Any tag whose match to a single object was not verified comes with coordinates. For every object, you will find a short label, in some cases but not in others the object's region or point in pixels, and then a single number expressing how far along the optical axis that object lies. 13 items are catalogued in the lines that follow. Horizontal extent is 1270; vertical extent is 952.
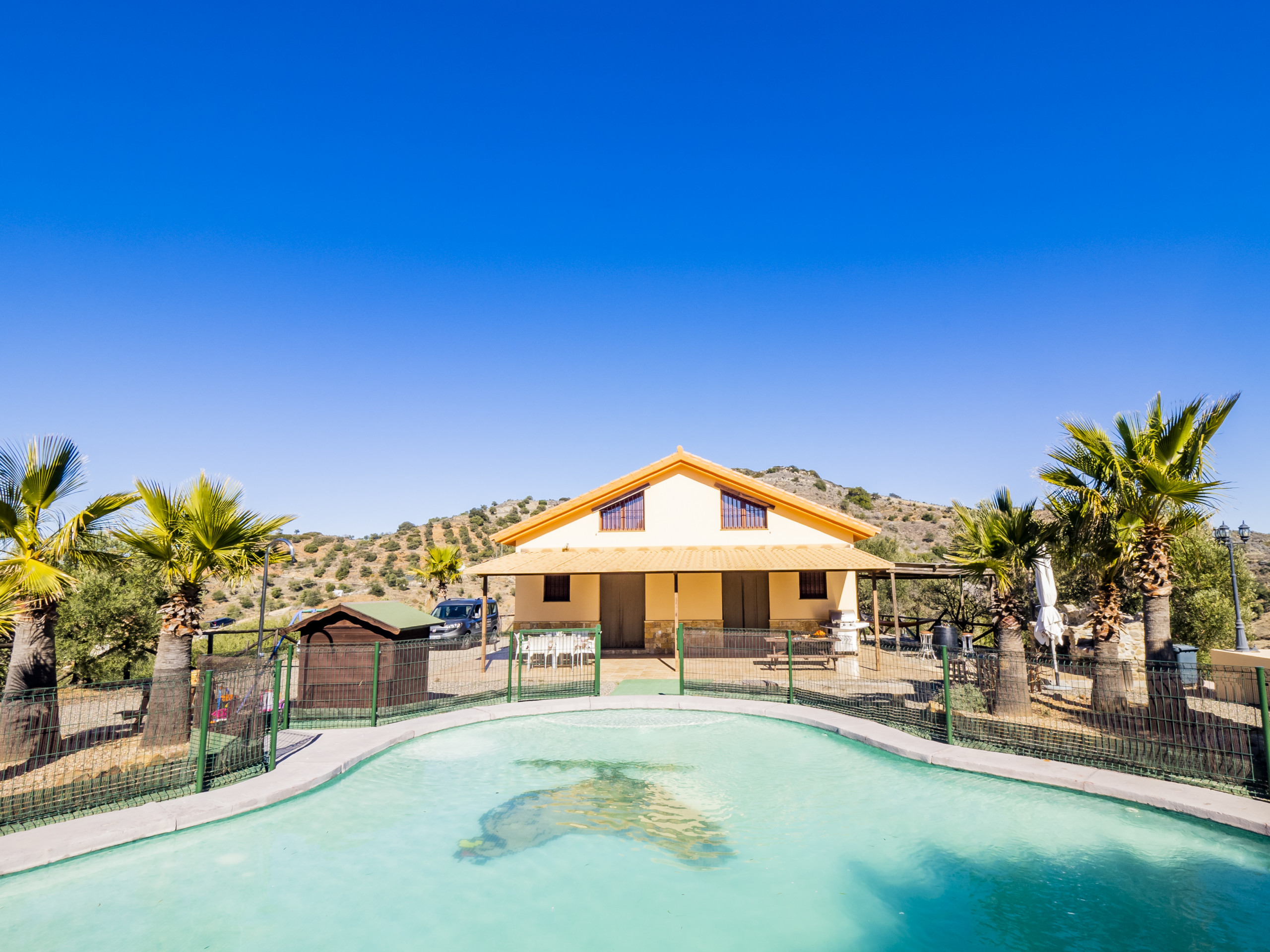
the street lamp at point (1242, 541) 12.99
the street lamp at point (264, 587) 9.73
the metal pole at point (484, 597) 18.20
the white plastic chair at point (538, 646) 16.59
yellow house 22.00
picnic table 14.25
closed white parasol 12.60
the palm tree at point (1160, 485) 9.88
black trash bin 19.73
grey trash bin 8.05
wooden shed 11.62
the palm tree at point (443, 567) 33.88
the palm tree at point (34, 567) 8.11
